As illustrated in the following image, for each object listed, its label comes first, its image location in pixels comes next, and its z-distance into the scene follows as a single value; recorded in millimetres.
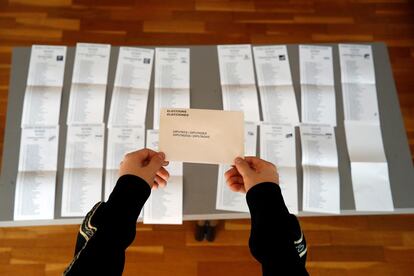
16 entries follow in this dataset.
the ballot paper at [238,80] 1126
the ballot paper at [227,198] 1002
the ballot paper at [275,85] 1121
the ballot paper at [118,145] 1016
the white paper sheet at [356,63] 1186
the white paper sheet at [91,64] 1140
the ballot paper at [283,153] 1014
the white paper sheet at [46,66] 1126
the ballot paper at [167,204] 982
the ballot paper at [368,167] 1008
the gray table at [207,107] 993
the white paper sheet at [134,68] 1142
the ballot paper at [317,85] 1131
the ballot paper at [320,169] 1008
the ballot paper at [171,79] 1123
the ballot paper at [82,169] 977
